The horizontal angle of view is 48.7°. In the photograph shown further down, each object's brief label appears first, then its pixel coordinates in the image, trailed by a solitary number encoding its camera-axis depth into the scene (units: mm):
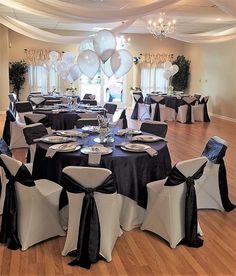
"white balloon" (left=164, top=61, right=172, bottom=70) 9563
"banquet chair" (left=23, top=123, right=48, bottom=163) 3617
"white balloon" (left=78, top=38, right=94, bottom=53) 6118
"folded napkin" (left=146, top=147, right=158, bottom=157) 2630
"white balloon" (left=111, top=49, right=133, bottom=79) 3912
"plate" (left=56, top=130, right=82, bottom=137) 3199
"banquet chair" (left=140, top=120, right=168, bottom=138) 3743
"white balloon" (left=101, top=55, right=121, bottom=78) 3881
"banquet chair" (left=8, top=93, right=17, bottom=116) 7678
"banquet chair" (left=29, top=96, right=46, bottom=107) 7411
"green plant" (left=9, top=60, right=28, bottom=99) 10339
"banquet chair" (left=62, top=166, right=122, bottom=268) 2177
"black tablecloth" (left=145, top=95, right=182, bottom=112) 8653
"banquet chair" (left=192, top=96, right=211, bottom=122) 8800
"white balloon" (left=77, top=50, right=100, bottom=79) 3849
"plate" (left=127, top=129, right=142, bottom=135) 3317
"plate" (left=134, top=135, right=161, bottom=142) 3003
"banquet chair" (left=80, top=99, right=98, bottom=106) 7284
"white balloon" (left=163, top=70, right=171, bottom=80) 9493
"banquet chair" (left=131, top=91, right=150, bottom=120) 9061
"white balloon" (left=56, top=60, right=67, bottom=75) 6722
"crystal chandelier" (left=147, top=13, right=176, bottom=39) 6807
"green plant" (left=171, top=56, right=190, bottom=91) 11196
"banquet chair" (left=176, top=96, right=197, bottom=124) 8477
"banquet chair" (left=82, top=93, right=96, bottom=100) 8523
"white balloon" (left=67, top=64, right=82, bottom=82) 6103
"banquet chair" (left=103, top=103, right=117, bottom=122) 6001
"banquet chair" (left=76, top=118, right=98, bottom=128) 4301
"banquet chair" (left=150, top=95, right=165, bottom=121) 8562
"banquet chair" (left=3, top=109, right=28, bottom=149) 5260
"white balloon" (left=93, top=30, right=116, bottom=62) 3622
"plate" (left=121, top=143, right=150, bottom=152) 2676
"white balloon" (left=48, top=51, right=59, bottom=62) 8953
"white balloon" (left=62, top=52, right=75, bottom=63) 6768
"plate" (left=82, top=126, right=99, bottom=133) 3456
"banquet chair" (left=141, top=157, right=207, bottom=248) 2409
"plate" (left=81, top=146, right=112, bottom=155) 2599
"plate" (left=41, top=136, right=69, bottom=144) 2913
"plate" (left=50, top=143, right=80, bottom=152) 2636
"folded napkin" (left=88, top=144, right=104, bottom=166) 2480
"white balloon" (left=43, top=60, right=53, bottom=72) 9361
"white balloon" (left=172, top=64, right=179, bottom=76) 9509
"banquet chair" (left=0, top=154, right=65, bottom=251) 2369
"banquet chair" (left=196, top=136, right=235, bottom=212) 2981
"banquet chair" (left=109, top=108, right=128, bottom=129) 5365
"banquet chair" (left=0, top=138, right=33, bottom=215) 2856
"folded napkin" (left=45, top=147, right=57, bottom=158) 2582
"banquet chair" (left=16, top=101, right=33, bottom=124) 6219
